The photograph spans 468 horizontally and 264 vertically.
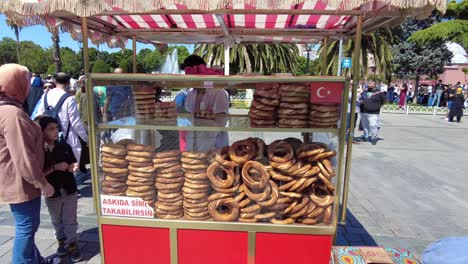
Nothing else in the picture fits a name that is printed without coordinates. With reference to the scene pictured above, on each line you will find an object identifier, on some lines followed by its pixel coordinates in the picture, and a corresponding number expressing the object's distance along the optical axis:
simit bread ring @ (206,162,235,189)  2.33
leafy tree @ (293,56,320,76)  46.78
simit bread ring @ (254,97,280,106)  2.30
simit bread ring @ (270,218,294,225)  2.29
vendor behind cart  2.44
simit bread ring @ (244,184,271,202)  2.29
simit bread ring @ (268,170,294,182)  2.28
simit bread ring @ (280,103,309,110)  2.26
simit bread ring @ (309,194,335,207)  2.30
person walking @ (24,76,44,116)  5.04
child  2.66
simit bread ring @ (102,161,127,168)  2.37
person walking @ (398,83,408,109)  18.50
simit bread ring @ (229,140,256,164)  2.33
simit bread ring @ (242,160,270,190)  2.29
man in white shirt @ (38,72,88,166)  3.55
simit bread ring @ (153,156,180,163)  2.35
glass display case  2.27
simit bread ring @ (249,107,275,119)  2.31
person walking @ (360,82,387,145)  8.10
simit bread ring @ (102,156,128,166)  2.36
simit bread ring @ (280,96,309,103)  2.26
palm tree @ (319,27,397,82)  19.77
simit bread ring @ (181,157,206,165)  2.33
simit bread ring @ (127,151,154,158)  2.35
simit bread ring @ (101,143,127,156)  2.36
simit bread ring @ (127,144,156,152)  2.37
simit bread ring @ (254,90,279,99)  2.31
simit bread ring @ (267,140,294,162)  2.30
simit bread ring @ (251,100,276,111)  2.31
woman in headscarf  2.09
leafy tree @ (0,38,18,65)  55.14
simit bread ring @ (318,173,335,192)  2.27
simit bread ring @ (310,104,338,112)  2.21
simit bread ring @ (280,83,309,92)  2.23
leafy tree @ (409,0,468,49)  15.77
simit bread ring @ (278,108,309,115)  2.27
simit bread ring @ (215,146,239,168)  2.32
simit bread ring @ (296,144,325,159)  2.28
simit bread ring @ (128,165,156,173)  2.35
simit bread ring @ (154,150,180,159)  2.36
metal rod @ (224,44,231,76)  3.85
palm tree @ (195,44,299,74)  20.42
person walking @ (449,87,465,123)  13.08
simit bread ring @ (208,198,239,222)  2.33
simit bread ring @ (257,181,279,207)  2.28
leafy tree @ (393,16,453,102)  24.72
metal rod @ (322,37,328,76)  3.63
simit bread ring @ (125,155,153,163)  2.34
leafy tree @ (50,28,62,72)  11.35
